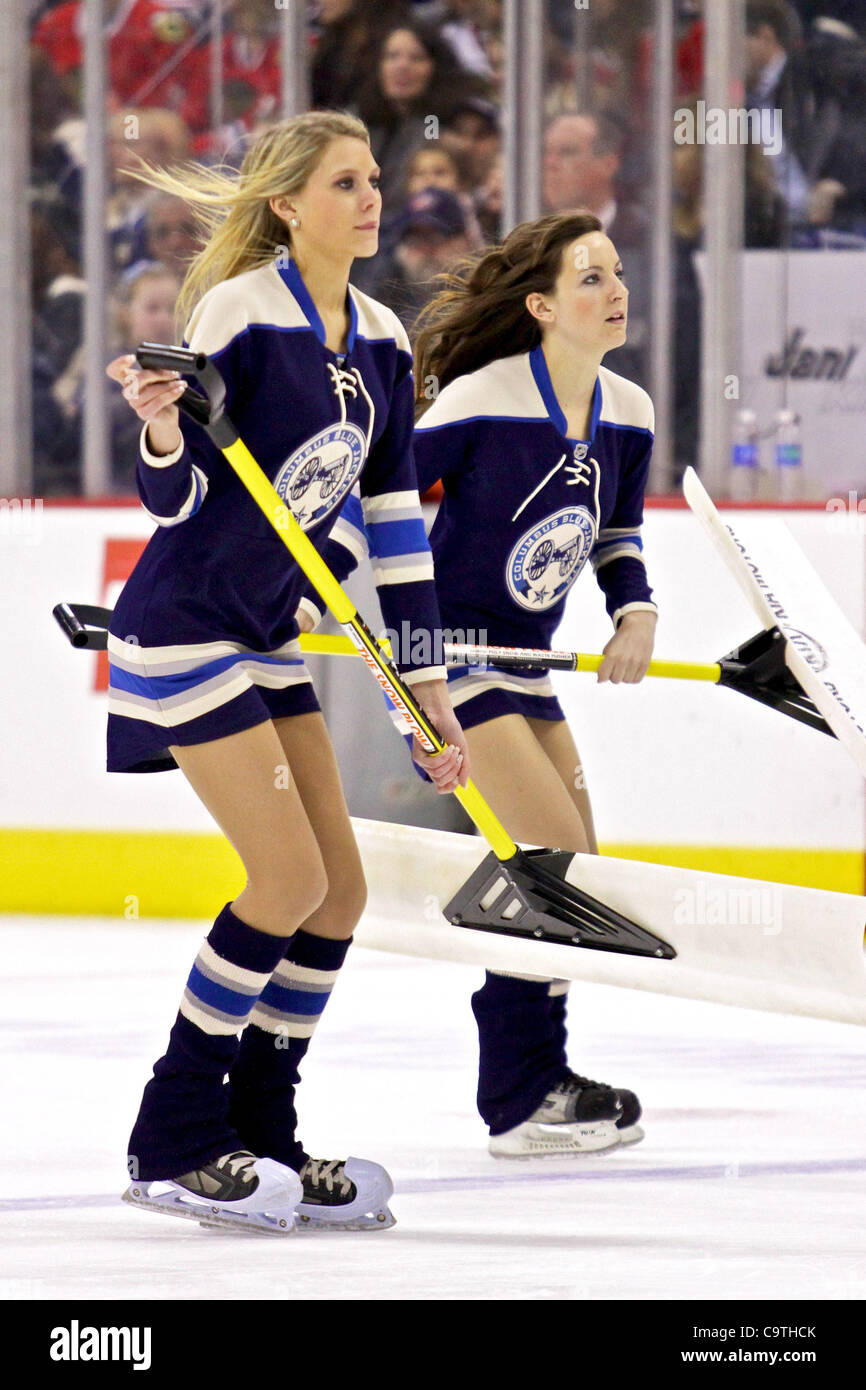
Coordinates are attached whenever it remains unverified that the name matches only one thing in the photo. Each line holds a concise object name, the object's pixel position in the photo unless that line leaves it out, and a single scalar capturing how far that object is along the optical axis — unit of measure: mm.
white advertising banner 11367
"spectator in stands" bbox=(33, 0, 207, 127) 12281
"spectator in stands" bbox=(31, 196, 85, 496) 11633
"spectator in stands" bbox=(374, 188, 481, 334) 12391
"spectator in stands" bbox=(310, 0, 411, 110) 12516
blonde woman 4410
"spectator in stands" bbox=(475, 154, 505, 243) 12320
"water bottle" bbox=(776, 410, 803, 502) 10797
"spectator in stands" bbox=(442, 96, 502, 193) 12445
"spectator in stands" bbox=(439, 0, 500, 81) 12555
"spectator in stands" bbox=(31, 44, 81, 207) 11562
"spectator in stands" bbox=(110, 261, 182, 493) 11930
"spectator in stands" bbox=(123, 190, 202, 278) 12000
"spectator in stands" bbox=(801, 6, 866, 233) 11578
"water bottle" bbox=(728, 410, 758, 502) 10883
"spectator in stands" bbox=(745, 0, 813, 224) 11352
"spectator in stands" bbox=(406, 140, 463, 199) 12484
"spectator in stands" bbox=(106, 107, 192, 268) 11797
